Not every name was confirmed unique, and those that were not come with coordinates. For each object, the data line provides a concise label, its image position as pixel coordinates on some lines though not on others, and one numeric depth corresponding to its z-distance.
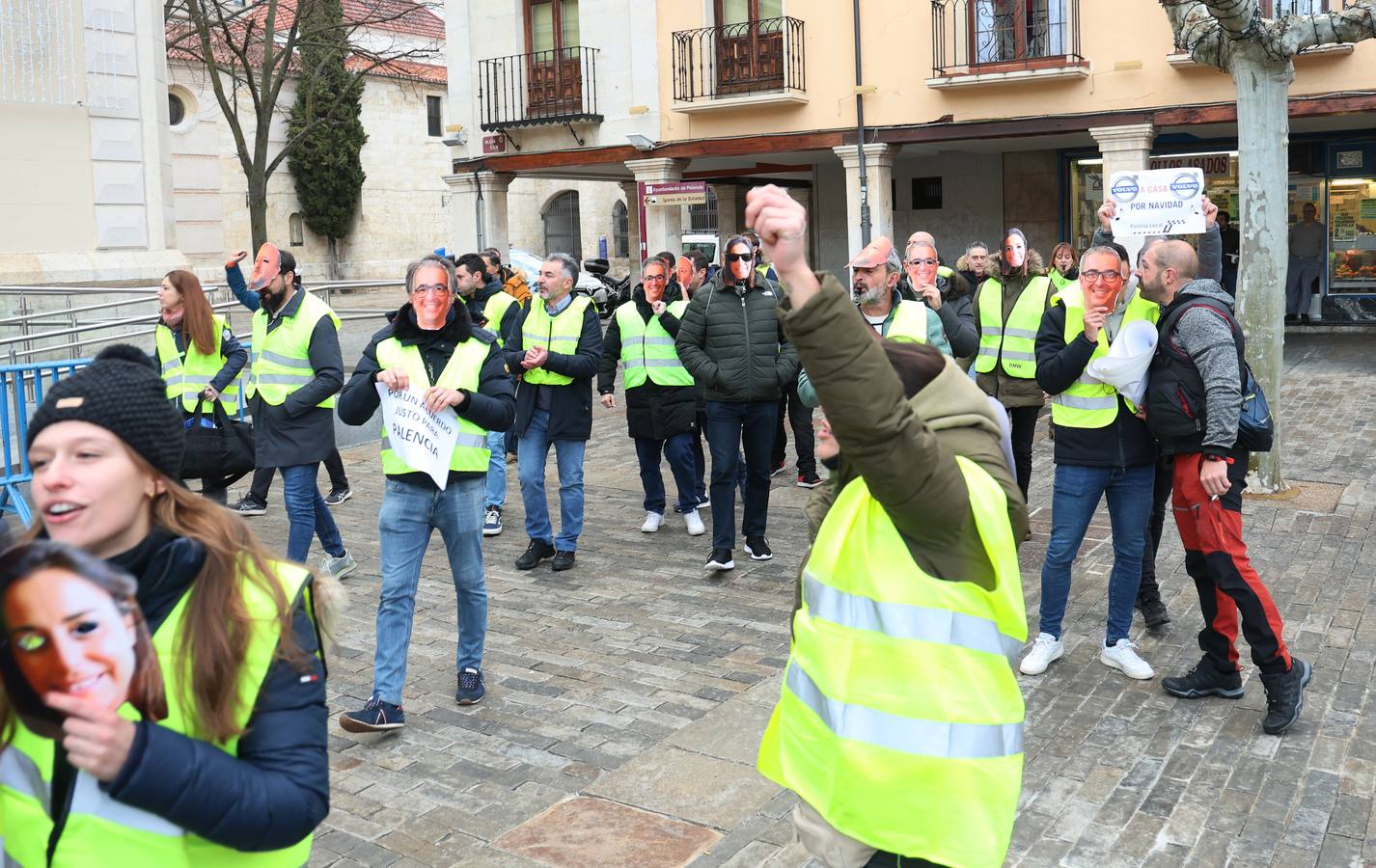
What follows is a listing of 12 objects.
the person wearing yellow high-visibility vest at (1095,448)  5.54
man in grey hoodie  5.08
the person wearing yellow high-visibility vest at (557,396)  8.18
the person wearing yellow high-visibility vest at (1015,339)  8.50
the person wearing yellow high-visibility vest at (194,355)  7.65
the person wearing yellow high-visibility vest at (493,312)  9.09
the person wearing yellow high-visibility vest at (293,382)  7.22
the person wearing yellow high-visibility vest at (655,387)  8.71
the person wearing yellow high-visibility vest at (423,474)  5.38
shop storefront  21.44
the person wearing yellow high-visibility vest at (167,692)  1.80
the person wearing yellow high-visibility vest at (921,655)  2.58
